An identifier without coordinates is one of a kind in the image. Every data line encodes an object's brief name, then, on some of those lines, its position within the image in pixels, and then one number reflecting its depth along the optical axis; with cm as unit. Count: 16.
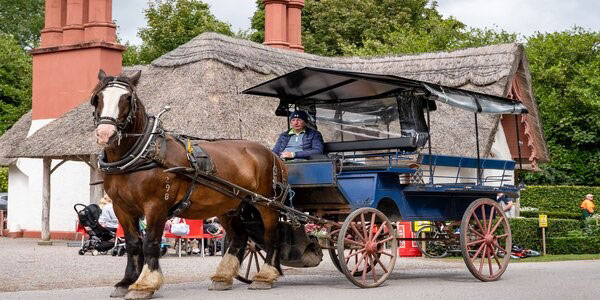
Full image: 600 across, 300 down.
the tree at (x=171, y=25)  4831
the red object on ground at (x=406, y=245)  2208
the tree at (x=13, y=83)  5144
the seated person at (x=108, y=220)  2177
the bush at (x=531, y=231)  2280
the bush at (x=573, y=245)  2331
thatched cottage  2491
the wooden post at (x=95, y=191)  2730
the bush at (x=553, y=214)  3644
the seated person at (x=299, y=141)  1343
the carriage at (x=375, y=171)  1270
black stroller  2155
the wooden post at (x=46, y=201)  2719
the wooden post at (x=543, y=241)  2281
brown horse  1072
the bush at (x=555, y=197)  4291
